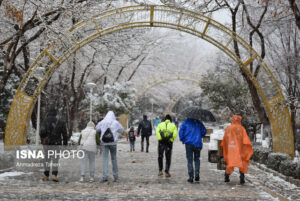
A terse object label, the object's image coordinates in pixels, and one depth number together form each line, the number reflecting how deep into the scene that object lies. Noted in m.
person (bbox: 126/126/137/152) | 39.28
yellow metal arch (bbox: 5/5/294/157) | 24.19
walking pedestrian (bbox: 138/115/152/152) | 36.89
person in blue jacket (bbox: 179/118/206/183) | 18.24
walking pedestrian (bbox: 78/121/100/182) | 18.38
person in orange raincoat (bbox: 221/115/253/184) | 17.57
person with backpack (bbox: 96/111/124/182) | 18.10
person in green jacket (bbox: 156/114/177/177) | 20.62
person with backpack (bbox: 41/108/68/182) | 17.96
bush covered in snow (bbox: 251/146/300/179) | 18.63
